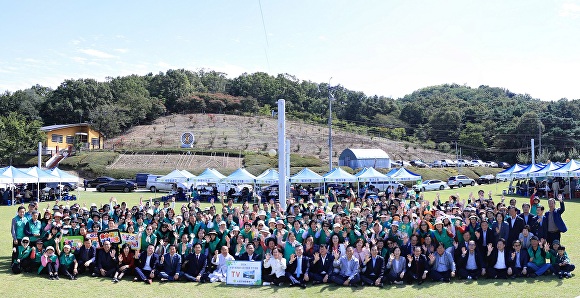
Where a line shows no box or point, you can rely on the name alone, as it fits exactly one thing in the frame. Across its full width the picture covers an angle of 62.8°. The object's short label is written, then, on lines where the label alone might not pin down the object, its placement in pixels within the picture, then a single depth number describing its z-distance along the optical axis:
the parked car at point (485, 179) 46.62
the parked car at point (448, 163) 58.31
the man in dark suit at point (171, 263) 10.14
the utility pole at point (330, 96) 40.08
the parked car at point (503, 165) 61.27
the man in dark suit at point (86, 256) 10.53
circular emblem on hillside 57.81
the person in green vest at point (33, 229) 11.27
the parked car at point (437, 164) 57.62
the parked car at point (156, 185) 38.15
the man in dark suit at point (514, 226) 10.44
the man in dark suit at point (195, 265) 10.11
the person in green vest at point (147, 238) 10.65
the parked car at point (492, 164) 60.42
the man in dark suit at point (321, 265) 9.81
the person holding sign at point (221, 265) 10.08
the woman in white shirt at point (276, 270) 9.80
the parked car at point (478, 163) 60.12
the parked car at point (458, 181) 41.62
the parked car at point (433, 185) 38.84
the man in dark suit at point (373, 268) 9.68
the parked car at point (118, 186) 38.19
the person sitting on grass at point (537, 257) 9.84
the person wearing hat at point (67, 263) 10.28
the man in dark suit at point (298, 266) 9.81
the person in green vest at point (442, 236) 10.37
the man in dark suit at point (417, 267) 9.69
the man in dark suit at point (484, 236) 10.29
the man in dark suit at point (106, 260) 10.38
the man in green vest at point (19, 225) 11.16
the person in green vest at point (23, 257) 10.51
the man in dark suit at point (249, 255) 10.07
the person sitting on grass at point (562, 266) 9.72
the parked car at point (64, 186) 34.08
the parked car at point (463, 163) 58.24
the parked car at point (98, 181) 41.45
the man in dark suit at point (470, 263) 9.80
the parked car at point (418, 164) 55.34
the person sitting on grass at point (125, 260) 10.25
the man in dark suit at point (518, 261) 9.77
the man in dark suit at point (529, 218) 10.73
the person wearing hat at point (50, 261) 10.20
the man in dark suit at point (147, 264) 10.08
